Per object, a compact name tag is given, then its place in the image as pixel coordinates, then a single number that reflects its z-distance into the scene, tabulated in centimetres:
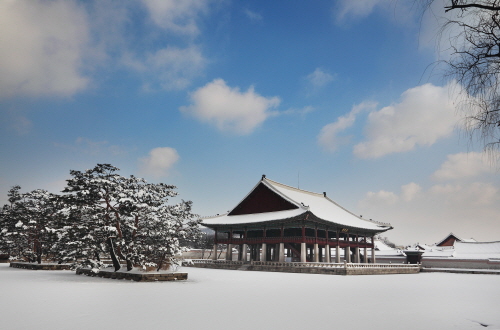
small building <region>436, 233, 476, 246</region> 7198
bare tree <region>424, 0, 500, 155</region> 590
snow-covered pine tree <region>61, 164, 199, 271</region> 2064
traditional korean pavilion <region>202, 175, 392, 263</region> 3834
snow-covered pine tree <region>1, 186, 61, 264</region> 3127
